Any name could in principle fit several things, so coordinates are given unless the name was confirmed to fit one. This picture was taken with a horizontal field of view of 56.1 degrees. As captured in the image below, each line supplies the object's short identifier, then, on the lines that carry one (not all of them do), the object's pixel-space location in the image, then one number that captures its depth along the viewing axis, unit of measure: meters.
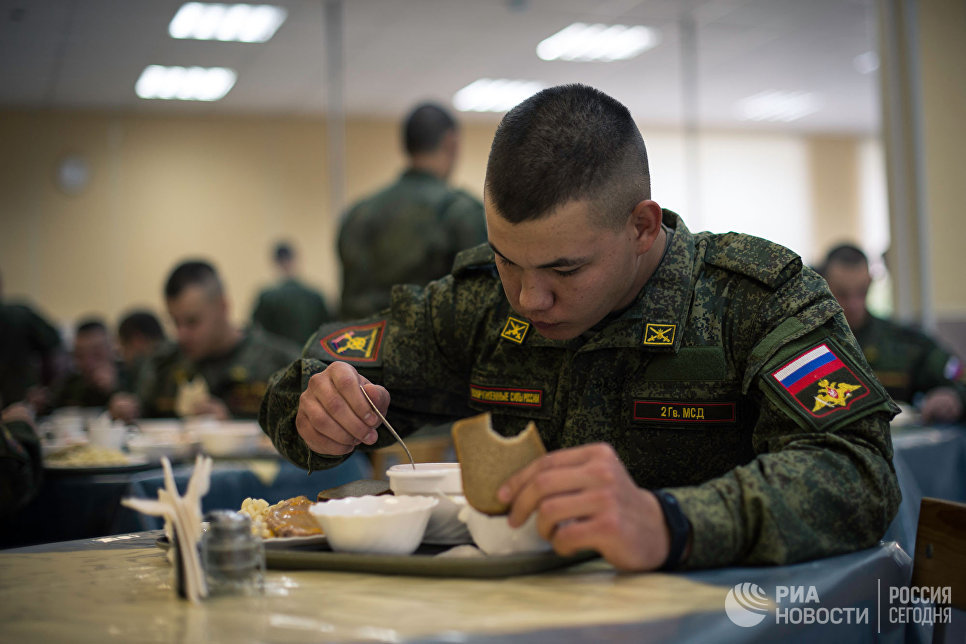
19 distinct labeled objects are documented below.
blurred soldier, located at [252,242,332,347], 6.59
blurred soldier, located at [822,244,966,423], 3.38
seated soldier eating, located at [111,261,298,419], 3.40
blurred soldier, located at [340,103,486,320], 3.69
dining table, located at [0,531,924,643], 0.75
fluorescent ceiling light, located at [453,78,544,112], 7.98
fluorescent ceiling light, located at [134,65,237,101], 7.25
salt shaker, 0.88
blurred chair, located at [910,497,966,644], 1.01
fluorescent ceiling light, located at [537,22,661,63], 6.79
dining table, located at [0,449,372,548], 2.08
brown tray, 0.90
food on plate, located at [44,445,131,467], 2.20
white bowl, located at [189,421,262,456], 2.44
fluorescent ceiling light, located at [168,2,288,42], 5.99
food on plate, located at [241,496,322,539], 1.06
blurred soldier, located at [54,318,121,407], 4.82
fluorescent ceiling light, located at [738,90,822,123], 8.88
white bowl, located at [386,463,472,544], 1.03
